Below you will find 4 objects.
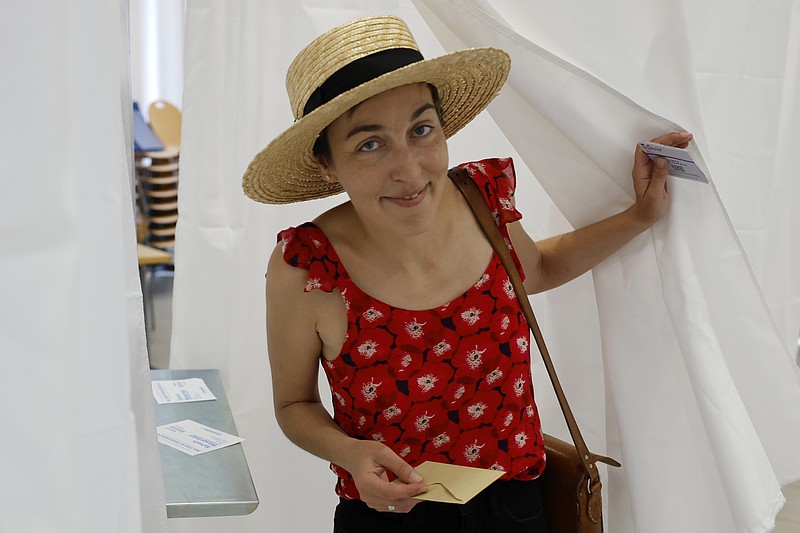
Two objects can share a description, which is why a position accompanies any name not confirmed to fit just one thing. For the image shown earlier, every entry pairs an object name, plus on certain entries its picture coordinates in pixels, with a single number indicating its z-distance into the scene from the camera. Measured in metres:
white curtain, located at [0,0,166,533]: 0.72
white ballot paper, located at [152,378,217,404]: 1.84
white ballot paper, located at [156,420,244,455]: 1.61
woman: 1.37
